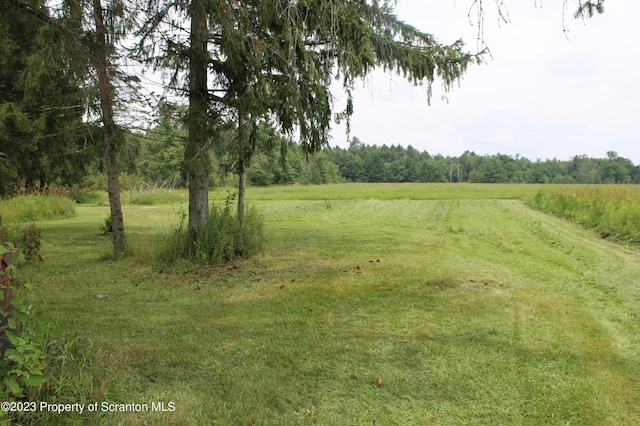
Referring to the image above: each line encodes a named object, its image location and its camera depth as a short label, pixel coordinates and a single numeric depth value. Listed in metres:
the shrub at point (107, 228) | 11.48
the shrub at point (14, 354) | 2.00
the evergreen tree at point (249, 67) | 6.23
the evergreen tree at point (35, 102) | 6.42
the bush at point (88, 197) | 29.80
